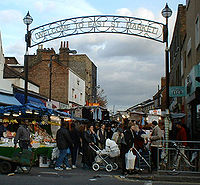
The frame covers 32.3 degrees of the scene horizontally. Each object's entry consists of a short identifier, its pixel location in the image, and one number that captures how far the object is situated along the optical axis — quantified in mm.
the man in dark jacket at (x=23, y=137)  13359
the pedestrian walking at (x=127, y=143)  11828
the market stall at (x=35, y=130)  14234
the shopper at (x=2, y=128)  16309
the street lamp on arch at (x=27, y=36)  17575
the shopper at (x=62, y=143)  13594
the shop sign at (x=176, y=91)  16438
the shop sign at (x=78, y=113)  28453
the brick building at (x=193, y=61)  15920
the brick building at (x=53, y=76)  44344
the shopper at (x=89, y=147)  14203
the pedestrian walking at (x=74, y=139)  15031
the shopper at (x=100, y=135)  17322
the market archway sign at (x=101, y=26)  17141
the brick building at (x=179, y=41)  28391
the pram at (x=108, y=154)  13344
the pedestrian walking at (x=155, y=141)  13133
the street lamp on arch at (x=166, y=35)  14531
